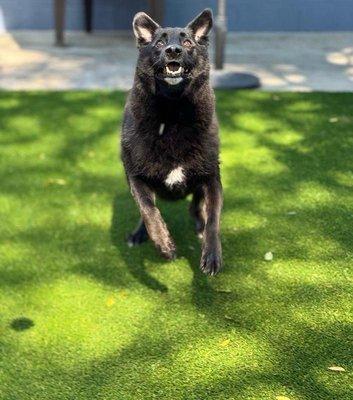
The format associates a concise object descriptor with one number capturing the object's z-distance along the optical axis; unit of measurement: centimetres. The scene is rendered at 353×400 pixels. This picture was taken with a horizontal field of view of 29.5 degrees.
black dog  344
